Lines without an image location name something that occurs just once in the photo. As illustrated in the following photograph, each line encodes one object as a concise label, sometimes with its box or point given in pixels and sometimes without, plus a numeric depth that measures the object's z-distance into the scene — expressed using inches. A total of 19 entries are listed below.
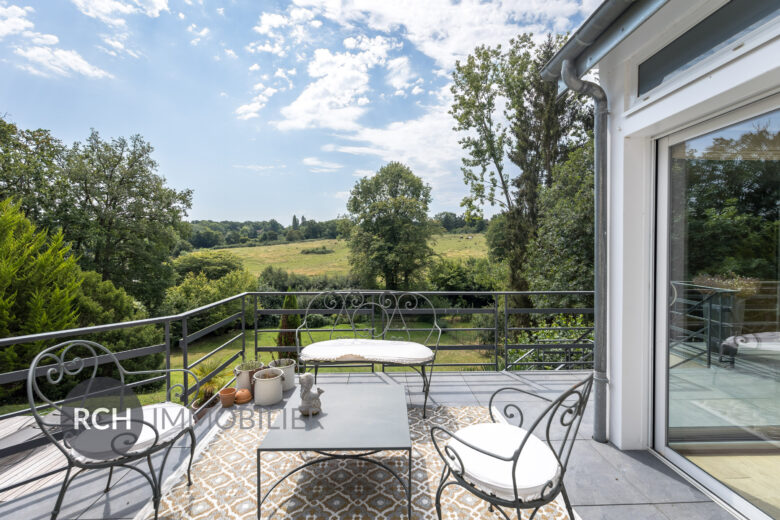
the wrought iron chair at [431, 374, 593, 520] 52.3
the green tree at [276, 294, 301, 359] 213.2
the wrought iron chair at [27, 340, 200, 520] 59.2
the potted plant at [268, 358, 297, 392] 131.5
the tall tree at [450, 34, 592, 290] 382.6
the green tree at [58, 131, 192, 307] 465.4
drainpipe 92.6
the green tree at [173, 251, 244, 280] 735.5
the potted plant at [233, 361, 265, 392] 127.3
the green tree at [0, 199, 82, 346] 276.1
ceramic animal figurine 80.2
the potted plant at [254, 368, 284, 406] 119.5
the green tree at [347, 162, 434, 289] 626.8
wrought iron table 67.4
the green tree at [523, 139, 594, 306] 278.5
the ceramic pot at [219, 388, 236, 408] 118.0
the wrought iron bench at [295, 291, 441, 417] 112.6
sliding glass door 61.7
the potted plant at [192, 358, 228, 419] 119.3
